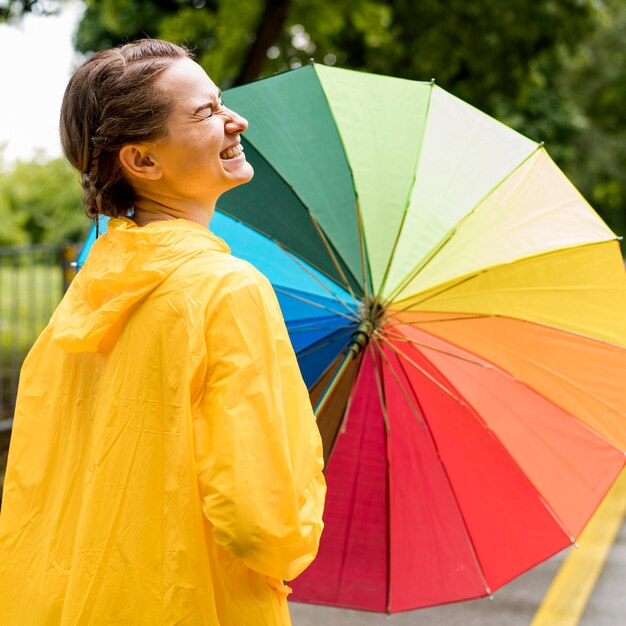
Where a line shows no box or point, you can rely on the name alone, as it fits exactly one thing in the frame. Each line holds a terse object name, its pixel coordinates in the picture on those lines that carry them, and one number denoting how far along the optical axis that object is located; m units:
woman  1.63
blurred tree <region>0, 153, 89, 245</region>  34.97
